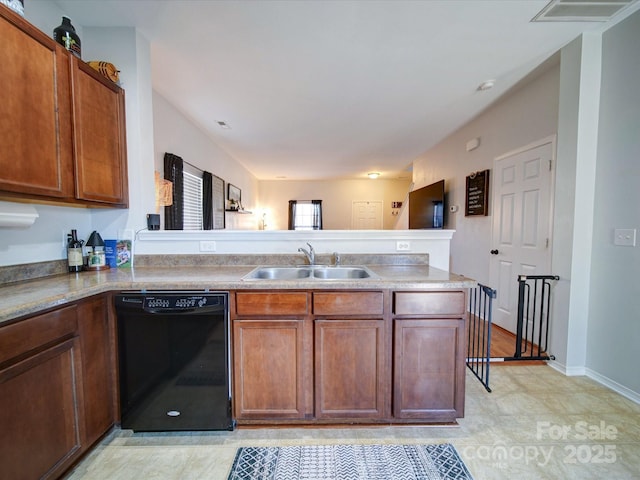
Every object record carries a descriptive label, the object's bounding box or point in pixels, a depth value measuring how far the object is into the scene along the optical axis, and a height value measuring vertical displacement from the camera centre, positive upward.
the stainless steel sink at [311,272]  2.01 -0.32
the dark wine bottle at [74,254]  1.76 -0.17
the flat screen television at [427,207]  4.56 +0.45
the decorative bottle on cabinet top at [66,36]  1.52 +1.12
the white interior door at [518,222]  2.63 +0.10
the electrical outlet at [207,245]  2.07 -0.12
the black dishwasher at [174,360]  1.49 -0.76
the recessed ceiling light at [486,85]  2.57 +1.46
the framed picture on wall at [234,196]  4.95 +0.66
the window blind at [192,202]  3.29 +0.37
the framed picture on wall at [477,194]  3.46 +0.50
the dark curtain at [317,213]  7.79 +0.50
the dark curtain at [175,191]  2.75 +0.43
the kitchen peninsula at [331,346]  1.51 -0.69
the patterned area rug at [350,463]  1.30 -1.21
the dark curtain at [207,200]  3.77 +0.42
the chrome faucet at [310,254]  2.02 -0.19
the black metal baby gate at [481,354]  1.95 -1.18
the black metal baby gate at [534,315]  2.33 -0.83
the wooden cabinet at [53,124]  1.22 +0.58
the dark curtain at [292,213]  7.81 +0.50
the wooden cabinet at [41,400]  1.02 -0.74
